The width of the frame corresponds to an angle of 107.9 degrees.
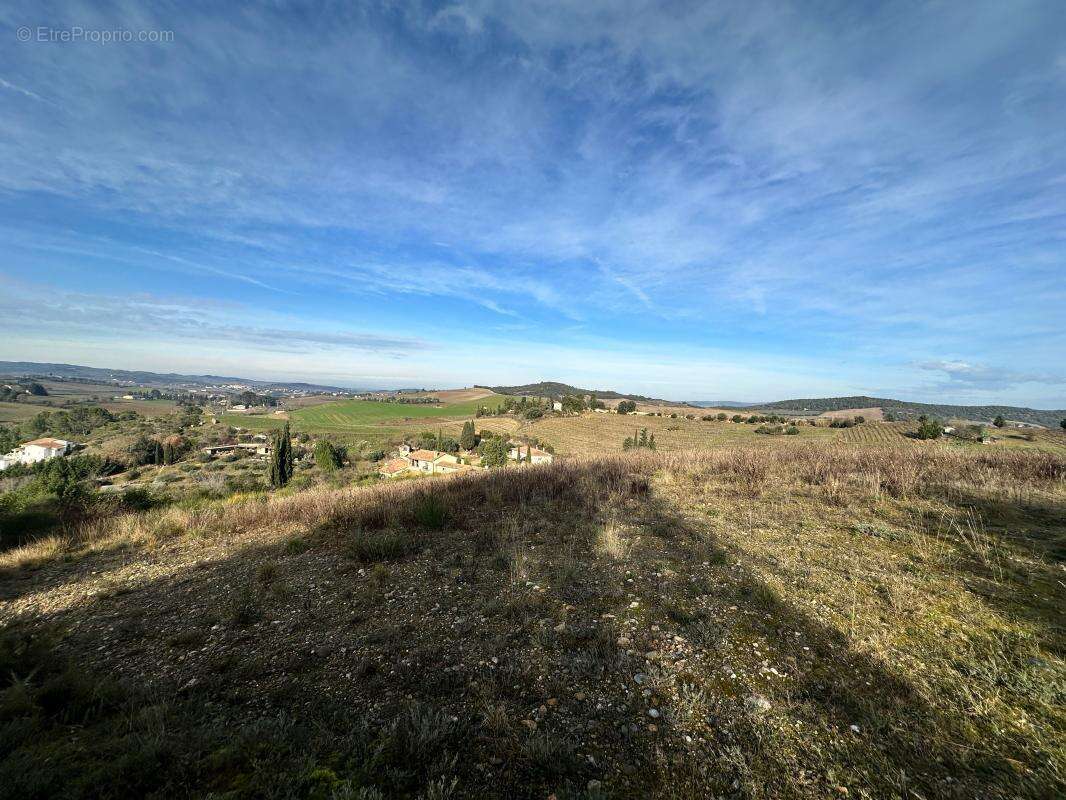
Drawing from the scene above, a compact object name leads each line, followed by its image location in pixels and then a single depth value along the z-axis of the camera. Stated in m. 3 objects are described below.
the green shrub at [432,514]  7.49
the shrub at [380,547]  6.16
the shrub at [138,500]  10.32
